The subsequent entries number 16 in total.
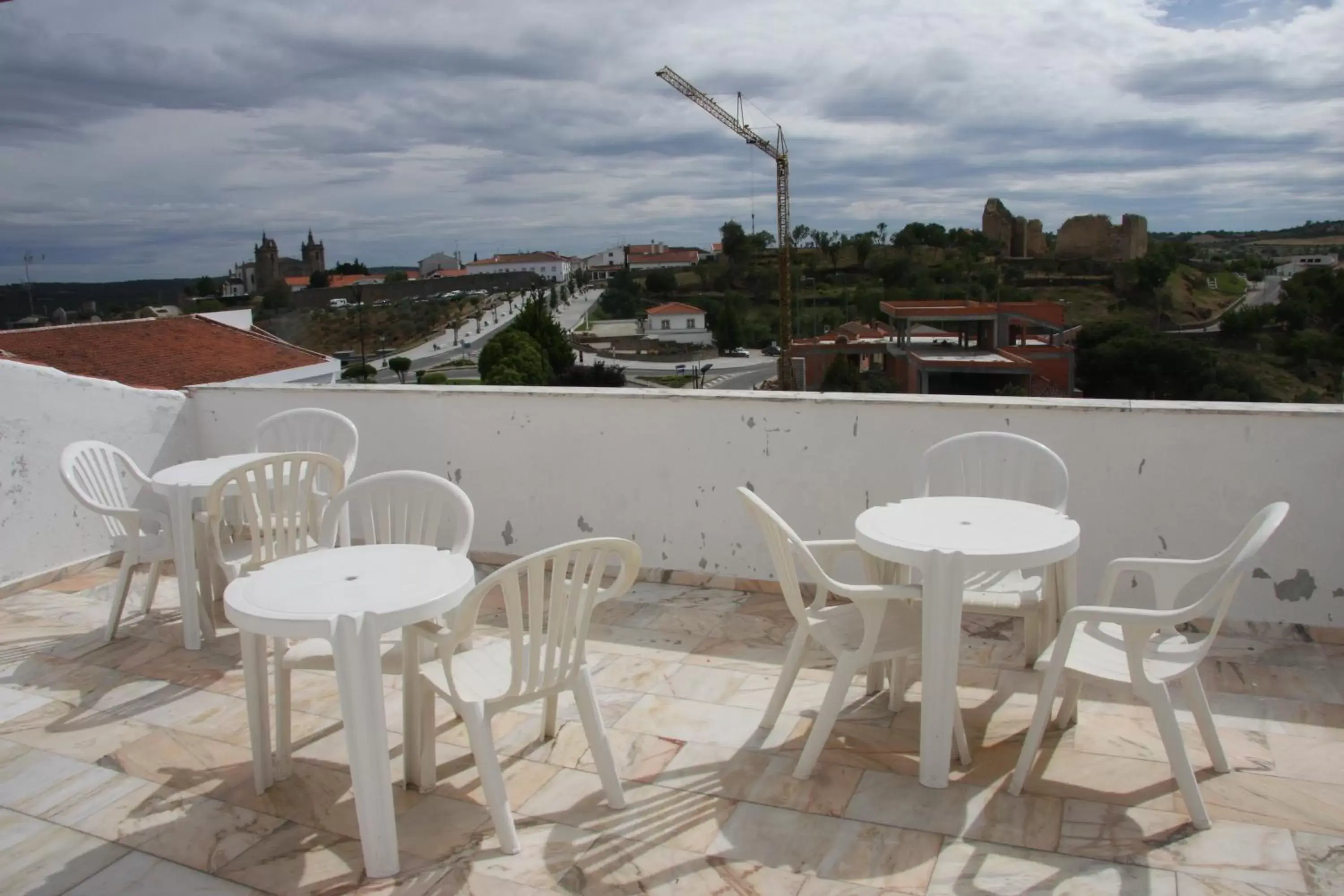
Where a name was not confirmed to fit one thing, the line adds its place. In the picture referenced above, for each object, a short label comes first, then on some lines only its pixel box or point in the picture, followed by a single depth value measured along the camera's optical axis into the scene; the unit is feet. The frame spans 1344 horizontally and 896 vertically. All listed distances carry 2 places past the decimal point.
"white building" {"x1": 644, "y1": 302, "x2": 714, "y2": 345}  165.89
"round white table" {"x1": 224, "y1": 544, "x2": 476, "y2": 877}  6.50
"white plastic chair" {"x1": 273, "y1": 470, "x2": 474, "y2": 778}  8.10
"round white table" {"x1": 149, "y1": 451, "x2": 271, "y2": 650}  11.56
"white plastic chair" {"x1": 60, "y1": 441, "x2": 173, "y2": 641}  11.74
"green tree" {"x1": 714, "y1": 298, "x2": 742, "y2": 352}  161.79
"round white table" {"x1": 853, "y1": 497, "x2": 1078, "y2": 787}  7.50
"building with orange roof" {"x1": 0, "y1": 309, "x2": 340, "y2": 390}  62.95
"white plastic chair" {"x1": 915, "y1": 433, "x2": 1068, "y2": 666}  8.97
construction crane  191.01
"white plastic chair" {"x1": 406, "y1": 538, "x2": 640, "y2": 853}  6.72
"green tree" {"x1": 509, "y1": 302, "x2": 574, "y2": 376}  155.84
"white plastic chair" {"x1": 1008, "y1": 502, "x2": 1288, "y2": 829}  6.91
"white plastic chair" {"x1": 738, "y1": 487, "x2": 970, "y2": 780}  7.61
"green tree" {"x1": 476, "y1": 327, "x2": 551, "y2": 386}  138.10
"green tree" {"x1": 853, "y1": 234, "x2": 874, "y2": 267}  183.01
